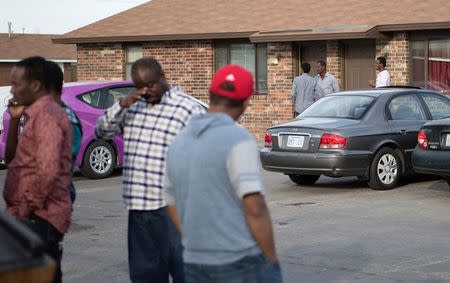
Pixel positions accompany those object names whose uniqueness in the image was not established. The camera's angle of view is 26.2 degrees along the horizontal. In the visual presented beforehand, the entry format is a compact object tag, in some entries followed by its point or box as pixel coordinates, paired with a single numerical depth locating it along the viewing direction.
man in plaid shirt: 5.73
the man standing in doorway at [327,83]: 18.33
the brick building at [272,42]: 22.12
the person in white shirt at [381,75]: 17.95
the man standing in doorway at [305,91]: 18.41
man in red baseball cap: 4.21
